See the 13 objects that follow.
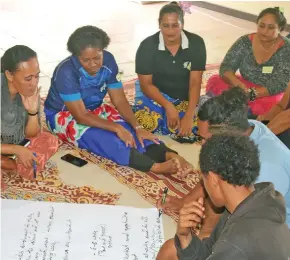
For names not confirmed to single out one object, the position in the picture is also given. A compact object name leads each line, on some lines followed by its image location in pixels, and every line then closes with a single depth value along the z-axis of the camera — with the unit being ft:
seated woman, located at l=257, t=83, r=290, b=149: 8.91
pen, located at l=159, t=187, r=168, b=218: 8.06
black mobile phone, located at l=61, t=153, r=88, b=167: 9.86
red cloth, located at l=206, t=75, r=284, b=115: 11.24
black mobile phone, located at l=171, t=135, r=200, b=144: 10.93
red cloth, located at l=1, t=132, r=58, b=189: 9.12
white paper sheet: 6.95
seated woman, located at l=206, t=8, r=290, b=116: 11.25
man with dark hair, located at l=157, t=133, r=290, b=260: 4.36
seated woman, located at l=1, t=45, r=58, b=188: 8.41
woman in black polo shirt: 10.80
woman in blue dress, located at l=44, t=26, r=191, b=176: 9.45
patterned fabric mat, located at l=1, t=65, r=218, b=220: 8.72
